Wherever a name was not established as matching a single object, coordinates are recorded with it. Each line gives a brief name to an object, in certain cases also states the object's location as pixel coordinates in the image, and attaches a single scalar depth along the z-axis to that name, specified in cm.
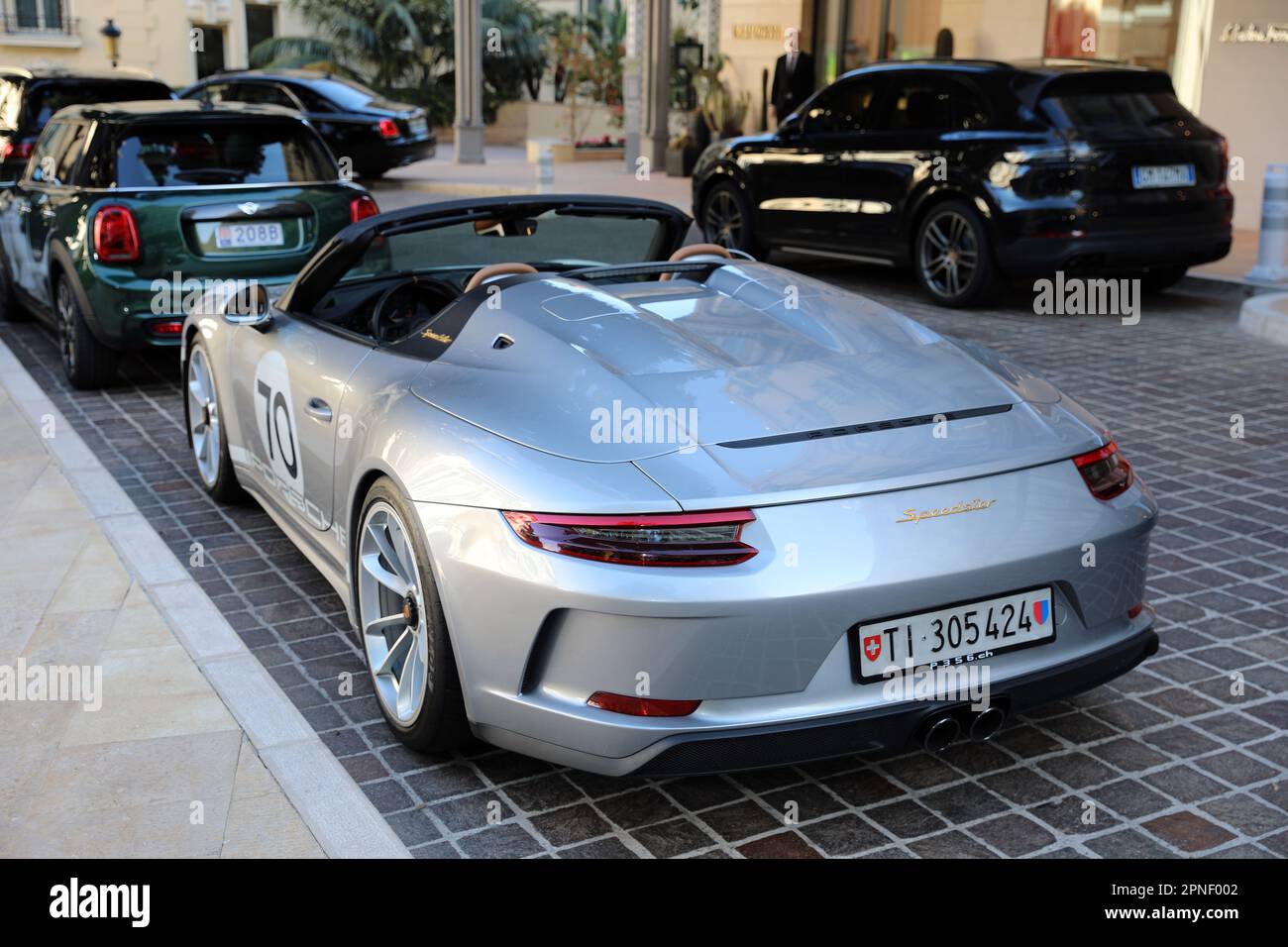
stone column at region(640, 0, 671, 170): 2381
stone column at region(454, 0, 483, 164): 2369
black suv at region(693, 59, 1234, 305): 1005
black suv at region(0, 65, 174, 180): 1328
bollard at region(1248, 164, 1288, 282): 1130
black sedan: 1986
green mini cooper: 767
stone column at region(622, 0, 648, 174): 2472
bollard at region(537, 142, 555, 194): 1681
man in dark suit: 2092
